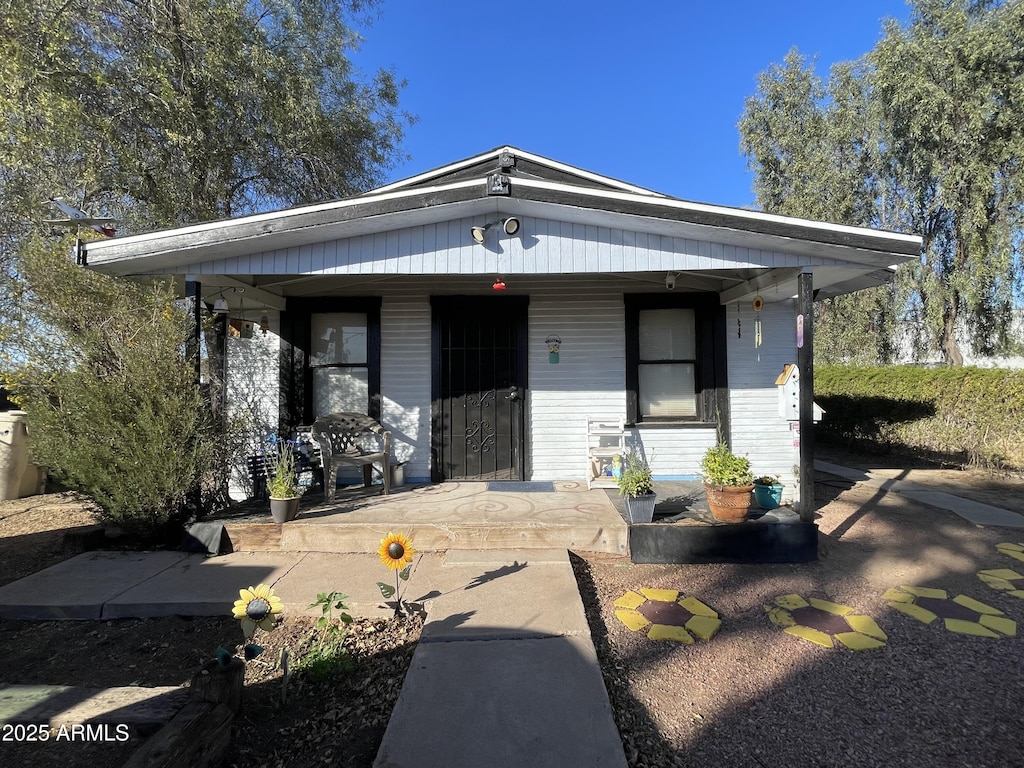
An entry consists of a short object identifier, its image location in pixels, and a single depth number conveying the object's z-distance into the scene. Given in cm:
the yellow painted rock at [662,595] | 339
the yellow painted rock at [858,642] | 281
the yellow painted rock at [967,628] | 298
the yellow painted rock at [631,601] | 329
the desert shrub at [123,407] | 397
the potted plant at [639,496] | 403
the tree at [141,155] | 407
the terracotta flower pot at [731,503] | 397
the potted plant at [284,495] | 419
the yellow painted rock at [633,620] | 302
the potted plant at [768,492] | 457
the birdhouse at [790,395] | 431
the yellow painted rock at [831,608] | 324
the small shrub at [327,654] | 245
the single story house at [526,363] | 577
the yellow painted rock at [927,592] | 352
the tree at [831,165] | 1306
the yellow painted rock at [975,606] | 325
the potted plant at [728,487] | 398
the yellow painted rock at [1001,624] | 300
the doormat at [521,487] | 535
